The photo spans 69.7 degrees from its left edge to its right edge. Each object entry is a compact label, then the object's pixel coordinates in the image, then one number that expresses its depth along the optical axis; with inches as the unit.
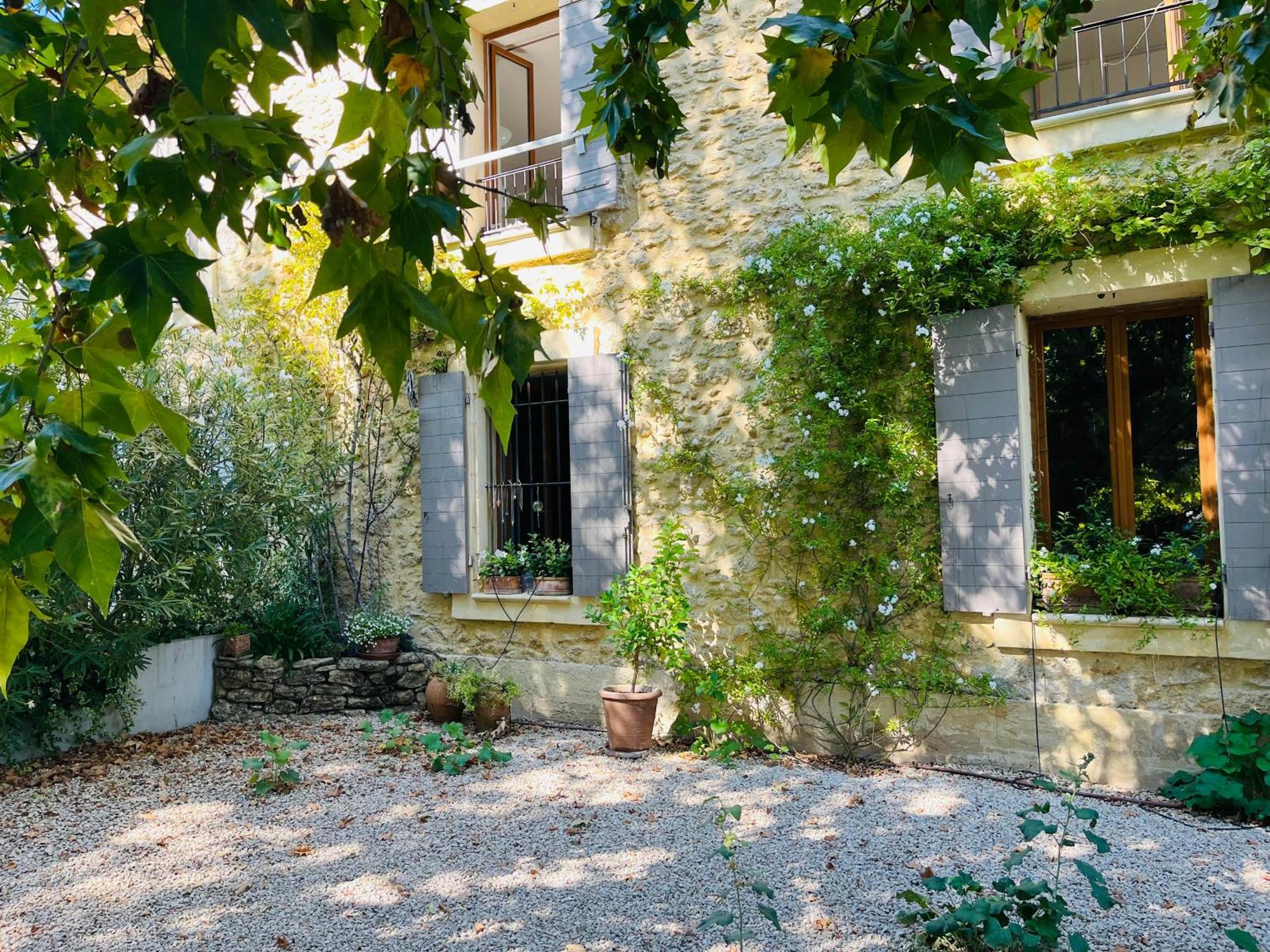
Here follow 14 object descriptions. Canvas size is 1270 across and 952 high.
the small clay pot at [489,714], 231.3
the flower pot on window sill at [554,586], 240.1
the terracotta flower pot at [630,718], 207.2
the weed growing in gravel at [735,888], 86.7
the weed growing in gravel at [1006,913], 89.2
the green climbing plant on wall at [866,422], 181.8
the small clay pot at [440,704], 238.8
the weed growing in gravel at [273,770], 185.9
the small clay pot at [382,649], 254.7
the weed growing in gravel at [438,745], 200.5
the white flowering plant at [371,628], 253.6
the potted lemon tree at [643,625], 207.8
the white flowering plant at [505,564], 246.1
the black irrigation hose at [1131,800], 156.7
